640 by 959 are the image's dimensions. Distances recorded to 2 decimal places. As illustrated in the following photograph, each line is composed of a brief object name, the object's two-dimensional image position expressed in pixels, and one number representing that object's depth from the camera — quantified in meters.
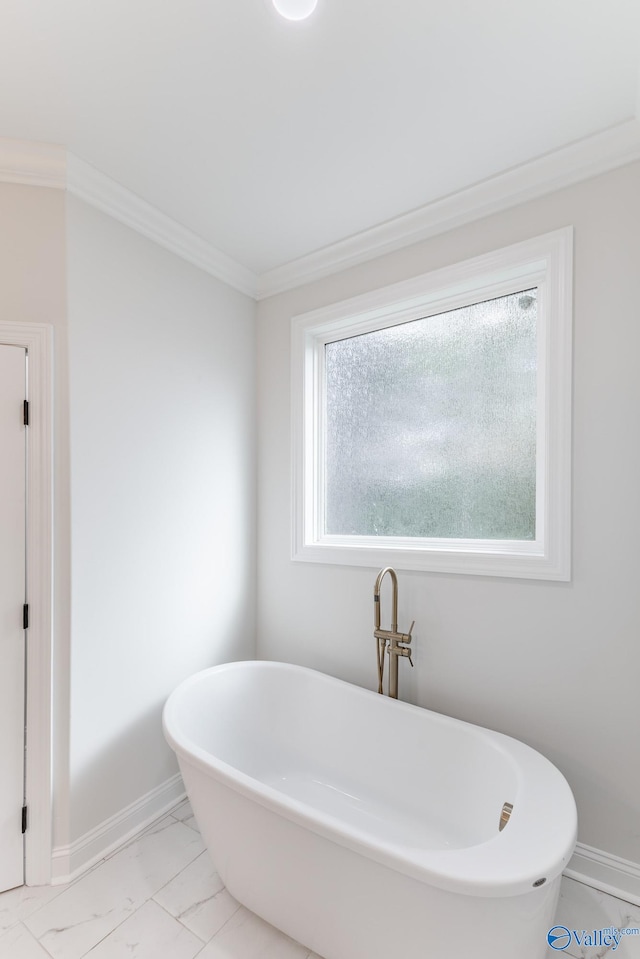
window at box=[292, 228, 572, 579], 1.73
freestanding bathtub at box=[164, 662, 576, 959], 1.02
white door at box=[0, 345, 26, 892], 1.56
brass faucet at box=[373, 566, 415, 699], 1.90
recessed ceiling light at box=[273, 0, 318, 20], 1.11
